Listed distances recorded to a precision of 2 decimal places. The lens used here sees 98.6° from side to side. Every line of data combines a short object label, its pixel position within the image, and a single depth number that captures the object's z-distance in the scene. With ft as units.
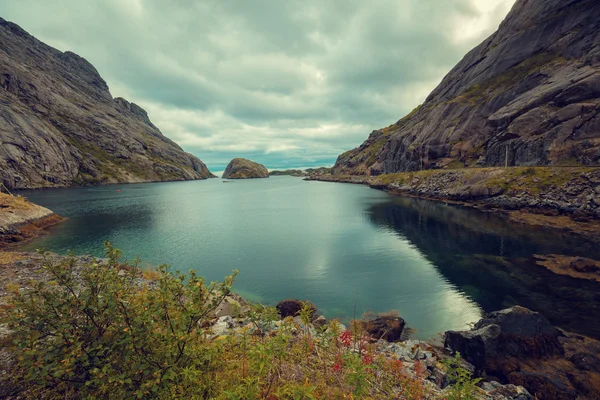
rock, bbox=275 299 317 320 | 66.80
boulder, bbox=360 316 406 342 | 57.62
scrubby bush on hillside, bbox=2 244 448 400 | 18.16
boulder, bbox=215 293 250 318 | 54.39
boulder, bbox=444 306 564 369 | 48.60
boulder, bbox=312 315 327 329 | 54.73
